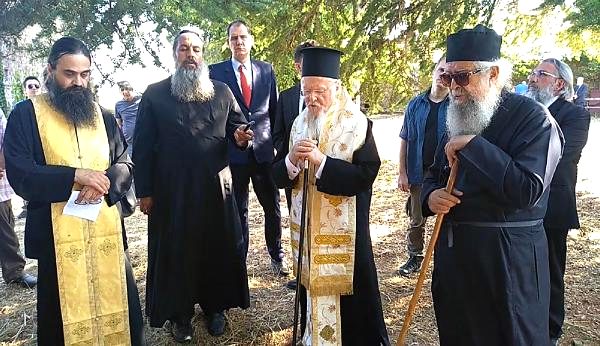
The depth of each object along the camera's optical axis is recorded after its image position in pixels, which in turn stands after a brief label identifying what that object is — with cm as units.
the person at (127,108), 874
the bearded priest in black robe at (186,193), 354
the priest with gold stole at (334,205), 291
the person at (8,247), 492
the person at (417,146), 406
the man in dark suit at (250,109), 450
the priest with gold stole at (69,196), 281
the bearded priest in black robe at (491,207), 218
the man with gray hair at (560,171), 336
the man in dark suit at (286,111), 394
